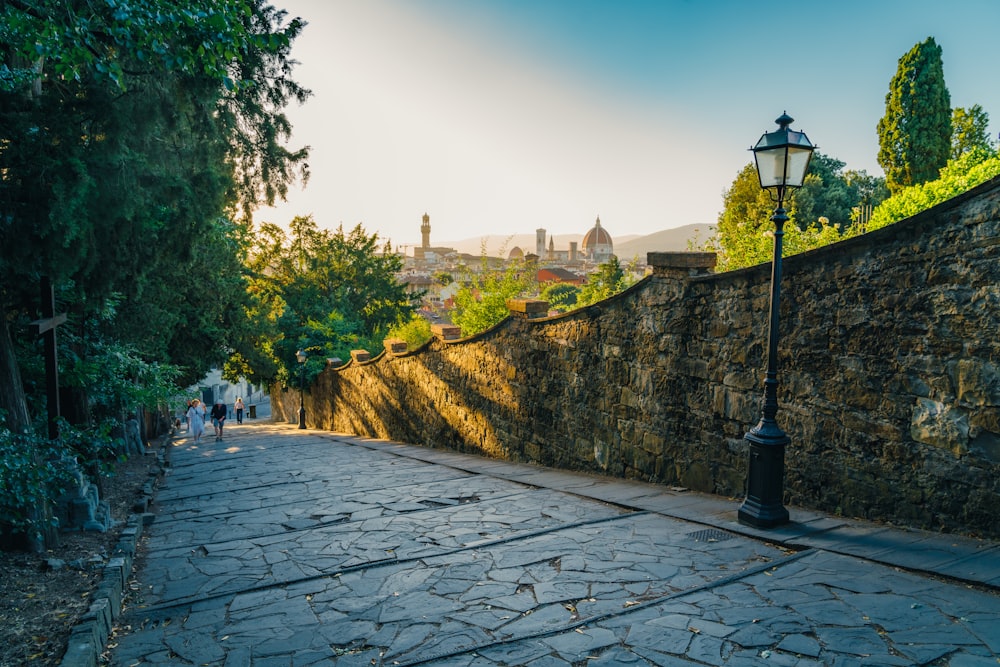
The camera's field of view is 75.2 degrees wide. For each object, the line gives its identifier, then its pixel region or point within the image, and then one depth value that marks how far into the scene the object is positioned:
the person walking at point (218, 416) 18.42
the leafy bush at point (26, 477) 4.22
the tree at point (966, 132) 35.31
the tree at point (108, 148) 4.25
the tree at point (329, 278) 30.45
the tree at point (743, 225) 15.09
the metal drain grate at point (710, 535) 5.15
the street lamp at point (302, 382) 22.48
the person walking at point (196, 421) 18.45
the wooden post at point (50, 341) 5.78
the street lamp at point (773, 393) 5.23
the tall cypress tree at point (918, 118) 28.30
